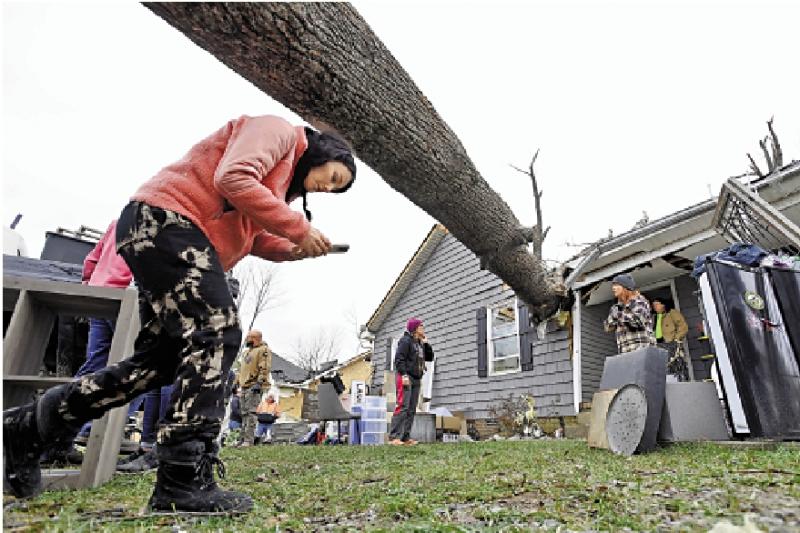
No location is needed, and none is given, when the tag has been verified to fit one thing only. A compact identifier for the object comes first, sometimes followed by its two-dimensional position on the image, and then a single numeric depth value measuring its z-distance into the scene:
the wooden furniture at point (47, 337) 1.89
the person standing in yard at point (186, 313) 1.39
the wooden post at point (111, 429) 2.01
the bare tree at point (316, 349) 41.56
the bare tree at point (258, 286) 25.69
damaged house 6.32
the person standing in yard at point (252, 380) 6.83
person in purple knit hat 6.23
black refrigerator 3.26
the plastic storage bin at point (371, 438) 7.86
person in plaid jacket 5.03
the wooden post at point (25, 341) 1.87
